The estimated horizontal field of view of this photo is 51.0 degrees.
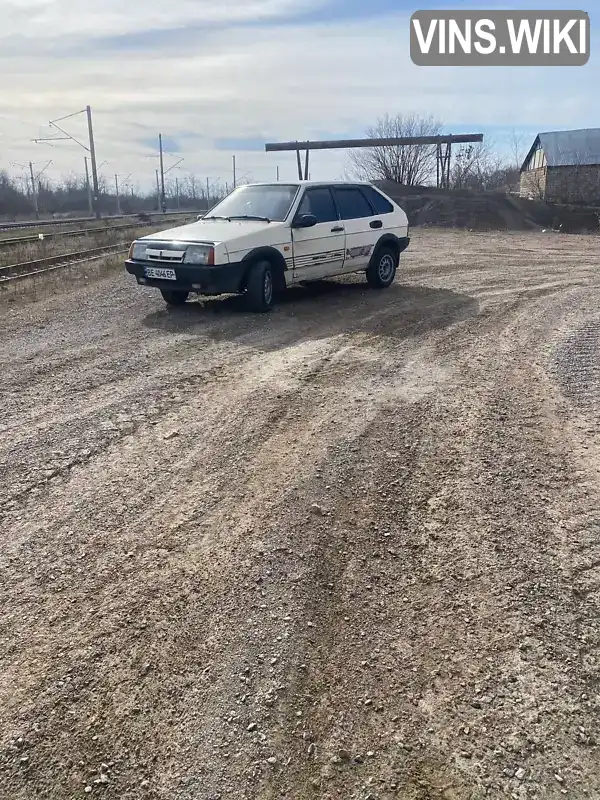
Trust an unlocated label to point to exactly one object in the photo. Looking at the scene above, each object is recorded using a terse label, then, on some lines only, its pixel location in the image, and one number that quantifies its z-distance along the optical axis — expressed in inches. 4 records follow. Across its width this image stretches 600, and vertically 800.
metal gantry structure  1299.2
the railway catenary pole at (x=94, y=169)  1678.2
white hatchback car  296.0
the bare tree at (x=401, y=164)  1656.0
